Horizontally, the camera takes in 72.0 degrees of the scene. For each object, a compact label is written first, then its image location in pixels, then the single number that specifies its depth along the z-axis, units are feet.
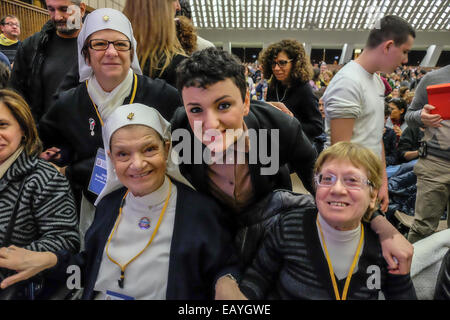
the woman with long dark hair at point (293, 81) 8.66
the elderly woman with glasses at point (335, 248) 3.62
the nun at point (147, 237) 4.02
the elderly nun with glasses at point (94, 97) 4.64
